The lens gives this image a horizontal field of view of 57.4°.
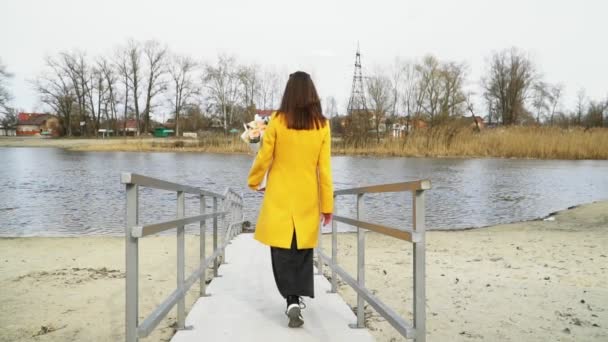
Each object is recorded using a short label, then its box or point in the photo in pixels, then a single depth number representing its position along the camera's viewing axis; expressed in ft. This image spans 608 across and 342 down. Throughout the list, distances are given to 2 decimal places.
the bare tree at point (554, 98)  228.02
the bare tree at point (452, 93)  158.61
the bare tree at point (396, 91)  163.69
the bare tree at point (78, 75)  208.54
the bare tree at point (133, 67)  212.64
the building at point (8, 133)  322.42
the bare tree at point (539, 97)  208.68
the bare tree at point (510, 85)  201.98
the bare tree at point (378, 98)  129.28
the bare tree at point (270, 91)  218.18
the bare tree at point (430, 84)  160.45
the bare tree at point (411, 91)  163.63
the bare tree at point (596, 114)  202.90
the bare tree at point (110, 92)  213.46
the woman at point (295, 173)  11.41
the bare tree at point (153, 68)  214.48
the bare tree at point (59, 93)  206.69
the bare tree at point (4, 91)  168.35
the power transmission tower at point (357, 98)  128.06
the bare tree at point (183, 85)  215.10
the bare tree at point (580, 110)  225.87
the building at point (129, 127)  242.47
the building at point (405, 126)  125.59
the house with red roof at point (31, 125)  355.97
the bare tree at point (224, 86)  205.26
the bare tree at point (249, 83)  204.72
